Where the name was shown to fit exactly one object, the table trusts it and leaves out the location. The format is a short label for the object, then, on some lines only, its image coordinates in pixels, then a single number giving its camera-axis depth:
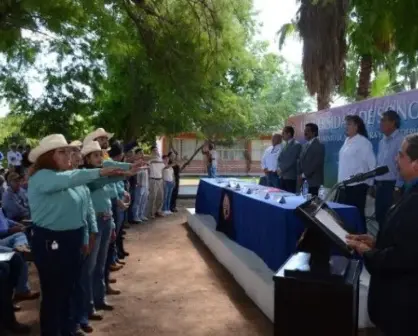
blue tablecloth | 4.63
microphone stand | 2.69
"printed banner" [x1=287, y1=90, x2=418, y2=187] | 6.75
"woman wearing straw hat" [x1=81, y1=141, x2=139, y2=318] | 4.54
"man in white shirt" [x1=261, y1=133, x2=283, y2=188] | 10.74
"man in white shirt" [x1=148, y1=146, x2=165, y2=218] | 11.29
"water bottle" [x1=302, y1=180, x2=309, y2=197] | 8.36
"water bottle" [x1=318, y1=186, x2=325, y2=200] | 7.85
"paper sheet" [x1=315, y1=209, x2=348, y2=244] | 2.52
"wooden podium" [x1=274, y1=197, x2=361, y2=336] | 2.67
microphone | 2.64
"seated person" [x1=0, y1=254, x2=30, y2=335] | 4.29
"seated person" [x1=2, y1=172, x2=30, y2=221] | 6.21
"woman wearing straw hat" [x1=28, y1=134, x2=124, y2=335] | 3.32
